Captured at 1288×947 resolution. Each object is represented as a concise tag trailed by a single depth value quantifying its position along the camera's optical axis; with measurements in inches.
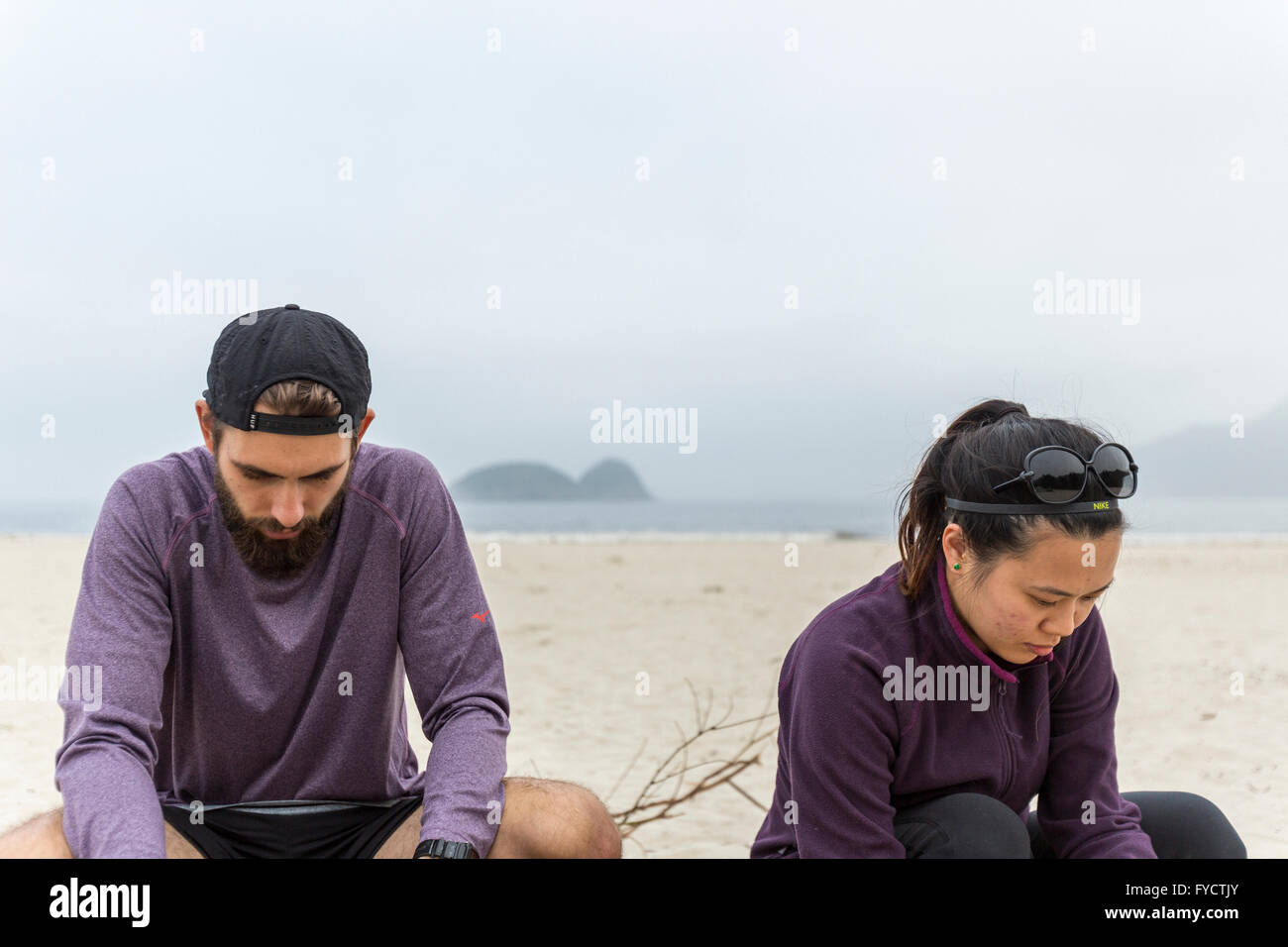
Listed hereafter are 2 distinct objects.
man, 84.3
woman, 75.7
